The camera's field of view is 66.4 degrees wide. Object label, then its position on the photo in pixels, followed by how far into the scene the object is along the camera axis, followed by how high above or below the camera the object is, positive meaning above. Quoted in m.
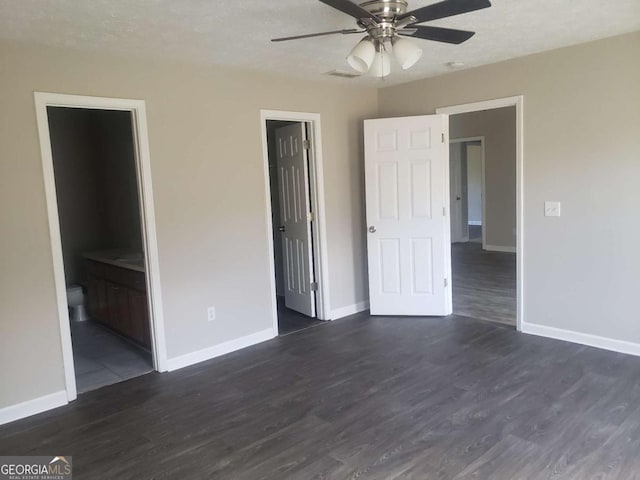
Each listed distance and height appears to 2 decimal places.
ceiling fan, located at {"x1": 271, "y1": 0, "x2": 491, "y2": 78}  2.21 +0.81
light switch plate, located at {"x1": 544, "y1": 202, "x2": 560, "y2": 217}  4.04 -0.23
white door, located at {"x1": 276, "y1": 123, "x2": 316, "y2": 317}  4.92 -0.24
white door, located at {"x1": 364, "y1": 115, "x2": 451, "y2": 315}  4.73 -0.27
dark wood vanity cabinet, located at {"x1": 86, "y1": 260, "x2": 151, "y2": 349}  4.15 -0.90
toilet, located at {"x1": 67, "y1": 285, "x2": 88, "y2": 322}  5.19 -1.04
